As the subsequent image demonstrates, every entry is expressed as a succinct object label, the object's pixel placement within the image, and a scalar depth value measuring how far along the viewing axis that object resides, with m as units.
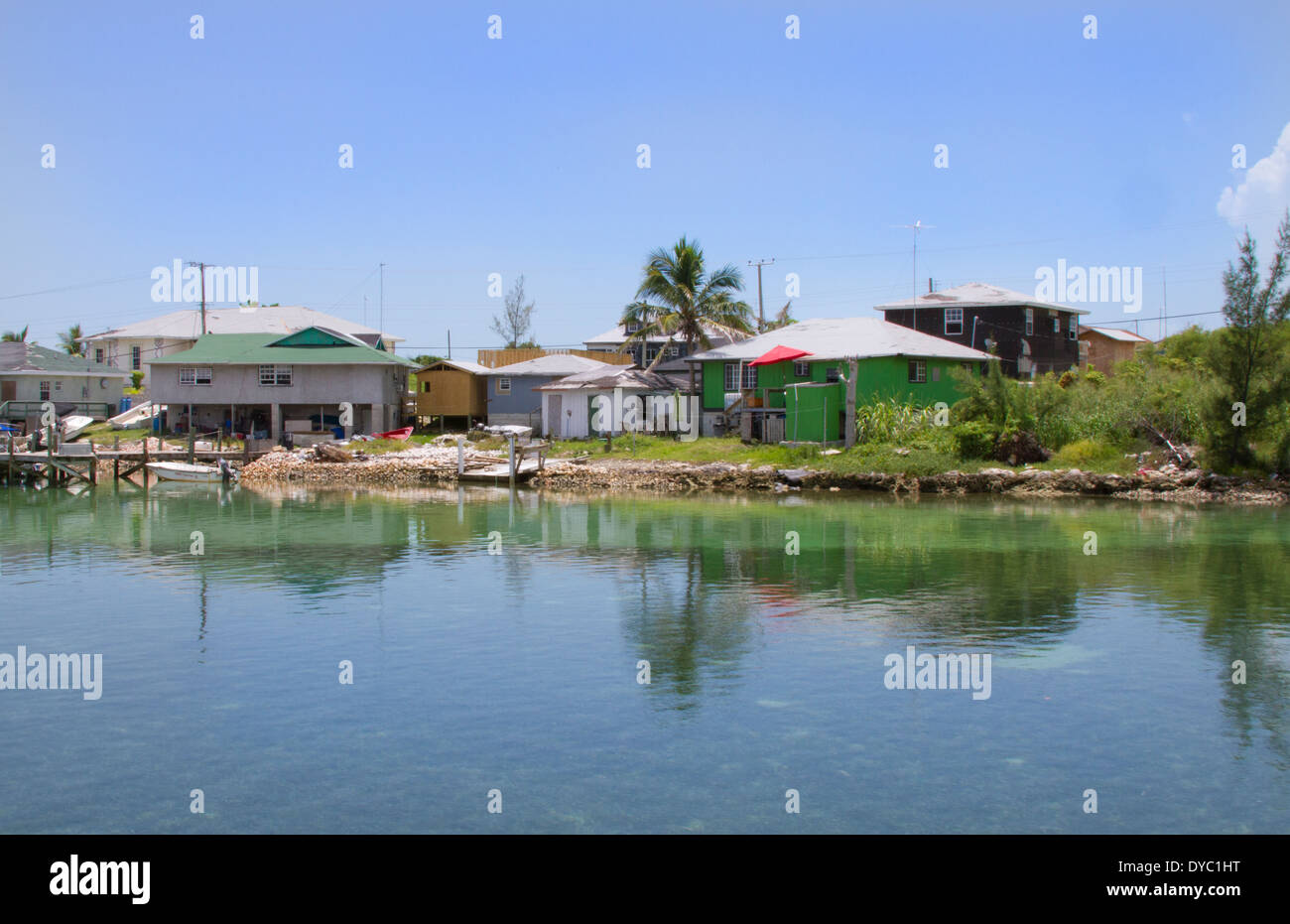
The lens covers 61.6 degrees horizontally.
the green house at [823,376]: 47.12
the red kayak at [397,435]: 56.44
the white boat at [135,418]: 62.78
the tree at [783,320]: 81.06
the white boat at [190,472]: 50.09
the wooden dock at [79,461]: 50.75
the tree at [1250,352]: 38.62
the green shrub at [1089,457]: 42.34
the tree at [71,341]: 87.31
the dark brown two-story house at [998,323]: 59.91
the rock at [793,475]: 43.56
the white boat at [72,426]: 59.25
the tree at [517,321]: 92.00
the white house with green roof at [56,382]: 63.91
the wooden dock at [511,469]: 47.88
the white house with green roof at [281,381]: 58.03
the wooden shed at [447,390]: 59.38
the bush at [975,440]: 43.22
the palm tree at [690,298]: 55.91
